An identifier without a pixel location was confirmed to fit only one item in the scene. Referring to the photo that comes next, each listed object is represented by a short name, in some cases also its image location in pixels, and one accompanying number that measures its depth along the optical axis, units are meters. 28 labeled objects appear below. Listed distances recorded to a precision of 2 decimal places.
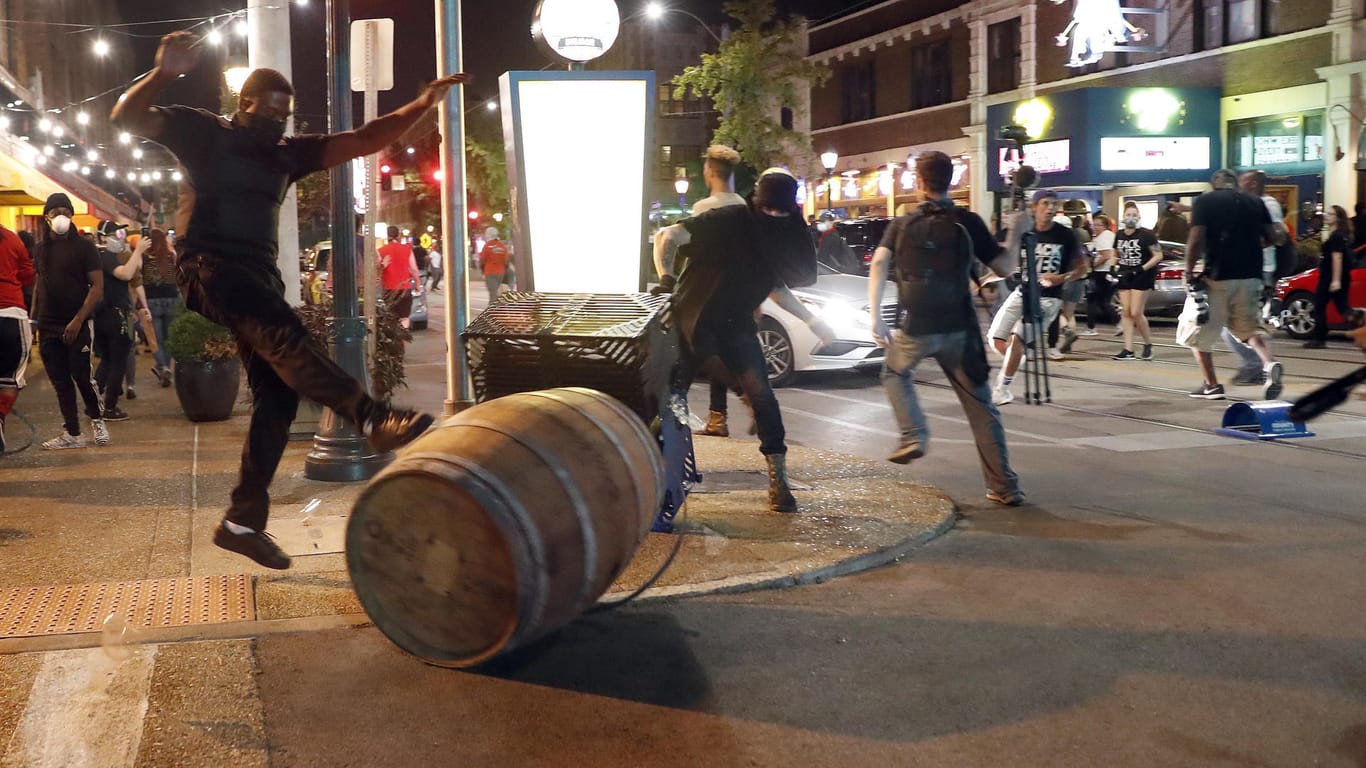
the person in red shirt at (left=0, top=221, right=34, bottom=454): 8.68
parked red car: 17.52
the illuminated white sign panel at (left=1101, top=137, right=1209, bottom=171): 28.75
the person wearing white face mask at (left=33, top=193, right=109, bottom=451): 9.57
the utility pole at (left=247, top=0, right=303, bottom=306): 10.16
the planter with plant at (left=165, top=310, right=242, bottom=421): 10.78
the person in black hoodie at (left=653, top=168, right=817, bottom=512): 6.95
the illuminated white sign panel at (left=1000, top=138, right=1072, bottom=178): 29.69
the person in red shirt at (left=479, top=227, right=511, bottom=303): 26.36
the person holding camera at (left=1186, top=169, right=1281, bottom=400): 11.06
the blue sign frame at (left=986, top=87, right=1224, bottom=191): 28.61
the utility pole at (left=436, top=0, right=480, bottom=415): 8.14
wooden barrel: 4.09
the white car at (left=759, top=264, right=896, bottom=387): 13.09
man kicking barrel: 4.75
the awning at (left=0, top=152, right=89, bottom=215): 24.91
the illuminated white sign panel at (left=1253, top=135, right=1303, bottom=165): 26.62
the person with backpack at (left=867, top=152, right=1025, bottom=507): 7.10
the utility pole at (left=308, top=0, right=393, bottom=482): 8.06
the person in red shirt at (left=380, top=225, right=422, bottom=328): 17.77
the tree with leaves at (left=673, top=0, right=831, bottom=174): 39.34
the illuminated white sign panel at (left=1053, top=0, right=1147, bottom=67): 28.58
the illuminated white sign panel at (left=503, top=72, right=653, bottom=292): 7.55
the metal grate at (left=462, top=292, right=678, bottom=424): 5.66
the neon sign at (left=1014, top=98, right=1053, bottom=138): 30.84
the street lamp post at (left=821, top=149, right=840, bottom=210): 33.88
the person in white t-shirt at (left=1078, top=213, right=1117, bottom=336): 17.53
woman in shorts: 15.13
